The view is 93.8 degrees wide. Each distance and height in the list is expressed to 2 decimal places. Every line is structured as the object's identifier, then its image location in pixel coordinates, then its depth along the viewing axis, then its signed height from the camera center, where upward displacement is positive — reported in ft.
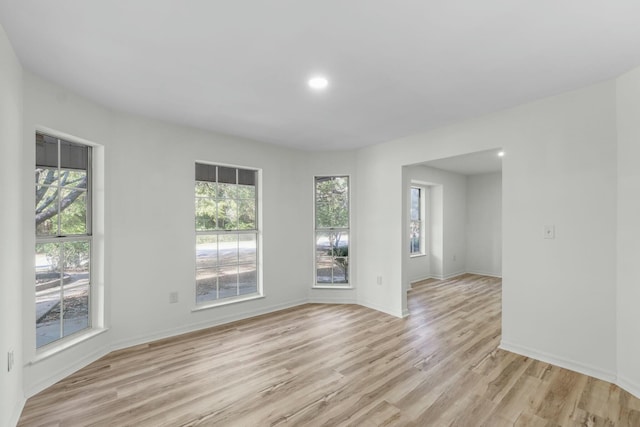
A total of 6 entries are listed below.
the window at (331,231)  16.17 -0.96
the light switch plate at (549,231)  9.13 -0.57
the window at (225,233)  12.75 -0.86
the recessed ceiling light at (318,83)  7.86 +3.54
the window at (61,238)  8.45 -0.73
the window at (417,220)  22.12 -0.52
